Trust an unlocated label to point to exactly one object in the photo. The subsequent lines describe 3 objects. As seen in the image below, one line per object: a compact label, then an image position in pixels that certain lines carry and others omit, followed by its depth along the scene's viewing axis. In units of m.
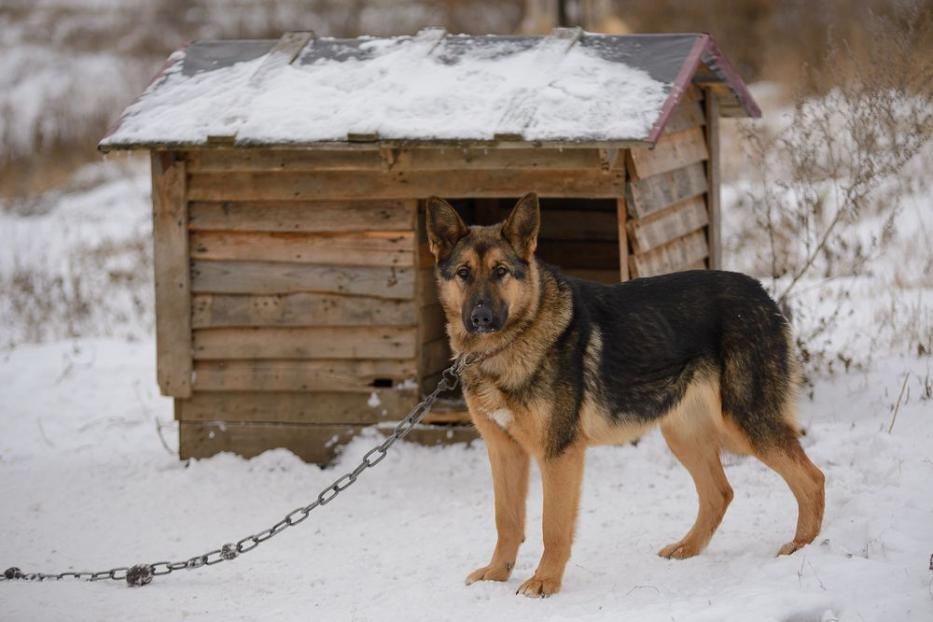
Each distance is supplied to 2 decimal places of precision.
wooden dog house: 13.39
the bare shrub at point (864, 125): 15.07
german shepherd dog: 9.75
